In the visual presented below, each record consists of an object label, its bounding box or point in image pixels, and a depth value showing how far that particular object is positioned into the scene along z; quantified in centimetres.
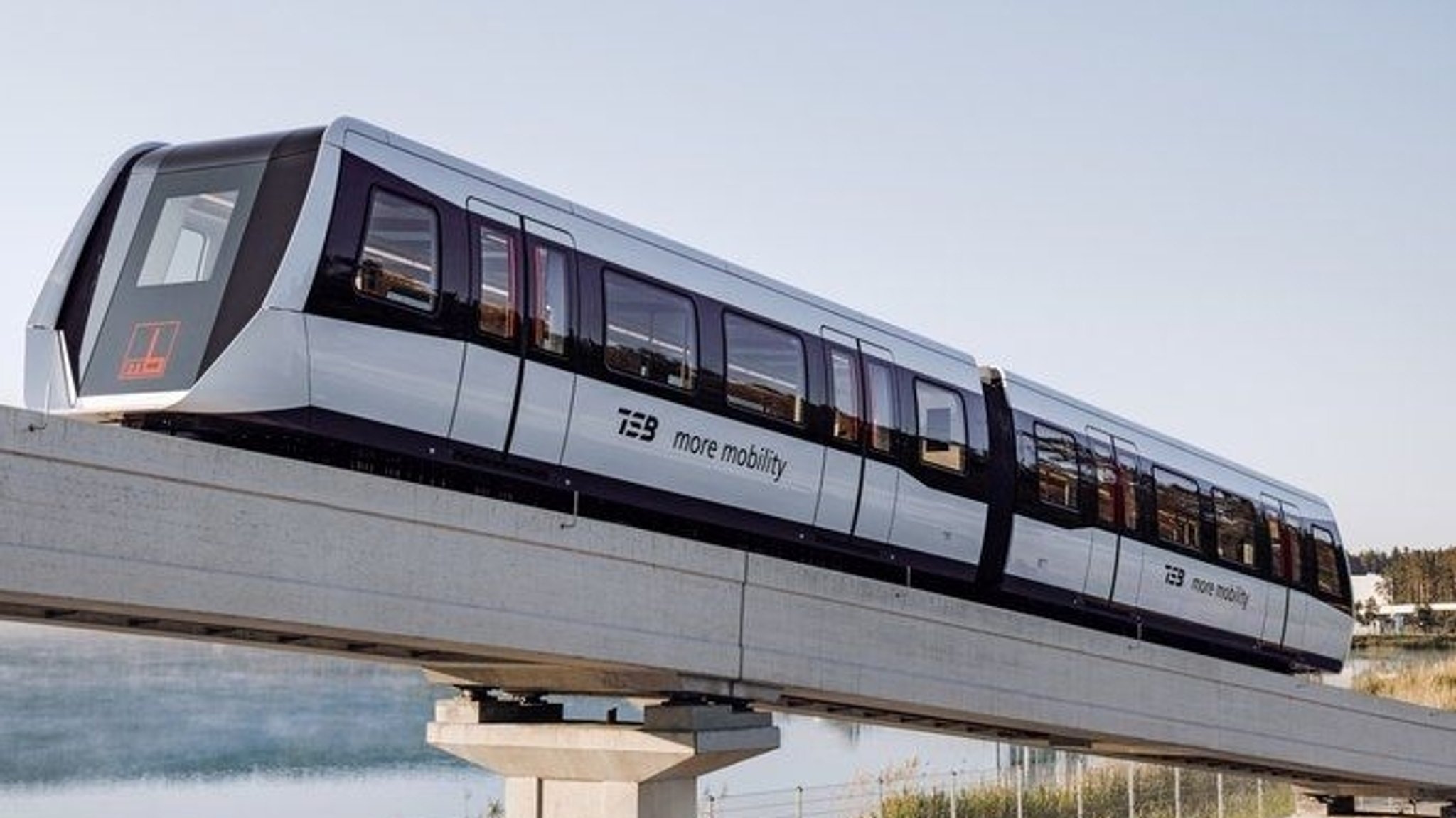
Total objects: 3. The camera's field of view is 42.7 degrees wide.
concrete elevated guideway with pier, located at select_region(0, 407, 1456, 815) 1017
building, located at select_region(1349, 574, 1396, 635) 11906
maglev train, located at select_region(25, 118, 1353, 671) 1196
